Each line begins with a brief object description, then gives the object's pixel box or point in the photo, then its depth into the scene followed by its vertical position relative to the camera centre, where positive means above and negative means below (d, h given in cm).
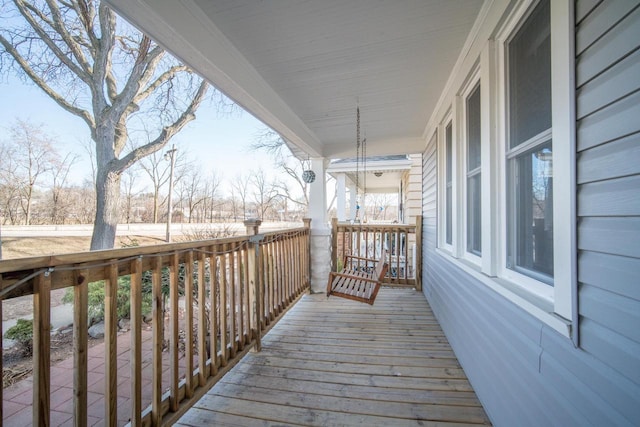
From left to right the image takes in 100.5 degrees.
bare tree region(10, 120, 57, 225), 805 +177
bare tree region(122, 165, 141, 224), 1226 +123
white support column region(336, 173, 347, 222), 792 +61
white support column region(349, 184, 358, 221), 882 +57
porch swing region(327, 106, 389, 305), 305 -92
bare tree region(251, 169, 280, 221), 1762 +165
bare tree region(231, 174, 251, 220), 1617 +148
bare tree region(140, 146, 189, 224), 1361 +229
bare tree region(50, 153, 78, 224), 898 +98
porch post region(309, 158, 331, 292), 443 -28
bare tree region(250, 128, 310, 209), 1339 +328
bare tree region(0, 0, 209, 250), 695 +427
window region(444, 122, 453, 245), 300 +40
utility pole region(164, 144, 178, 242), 1305 +252
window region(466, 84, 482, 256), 209 +33
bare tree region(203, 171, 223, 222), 1440 +120
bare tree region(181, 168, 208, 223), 1410 +128
